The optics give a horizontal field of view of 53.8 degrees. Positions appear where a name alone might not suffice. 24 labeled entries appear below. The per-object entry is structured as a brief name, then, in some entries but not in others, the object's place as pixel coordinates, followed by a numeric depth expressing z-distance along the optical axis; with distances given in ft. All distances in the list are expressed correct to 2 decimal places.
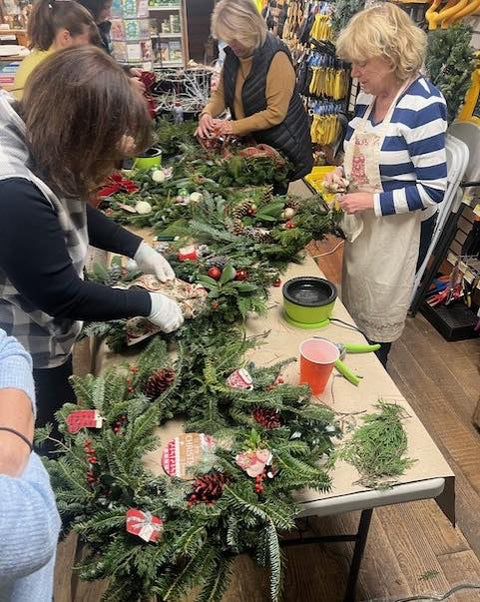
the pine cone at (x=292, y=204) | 6.60
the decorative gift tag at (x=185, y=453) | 3.34
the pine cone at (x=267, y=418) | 3.62
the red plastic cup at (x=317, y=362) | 3.91
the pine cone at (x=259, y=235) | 5.89
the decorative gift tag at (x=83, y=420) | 3.50
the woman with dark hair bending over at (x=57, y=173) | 3.35
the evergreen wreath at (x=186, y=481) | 2.90
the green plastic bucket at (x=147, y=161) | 7.91
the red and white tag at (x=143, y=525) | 2.92
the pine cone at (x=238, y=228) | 5.96
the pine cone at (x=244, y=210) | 6.30
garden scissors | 4.22
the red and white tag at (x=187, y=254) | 5.49
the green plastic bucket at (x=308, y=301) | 4.75
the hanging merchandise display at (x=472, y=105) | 8.55
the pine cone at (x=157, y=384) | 3.89
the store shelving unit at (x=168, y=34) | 16.62
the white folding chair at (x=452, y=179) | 8.31
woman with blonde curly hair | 5.30
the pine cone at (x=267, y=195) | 6.73
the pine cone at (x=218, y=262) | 5.31
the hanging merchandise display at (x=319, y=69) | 12.96
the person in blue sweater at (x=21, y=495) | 1.91
